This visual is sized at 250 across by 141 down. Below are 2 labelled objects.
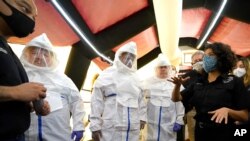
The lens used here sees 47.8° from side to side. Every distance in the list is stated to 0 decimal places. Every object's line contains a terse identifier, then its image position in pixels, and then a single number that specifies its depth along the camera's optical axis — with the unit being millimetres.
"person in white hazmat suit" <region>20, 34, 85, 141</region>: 2195
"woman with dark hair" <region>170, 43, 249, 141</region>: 1833
